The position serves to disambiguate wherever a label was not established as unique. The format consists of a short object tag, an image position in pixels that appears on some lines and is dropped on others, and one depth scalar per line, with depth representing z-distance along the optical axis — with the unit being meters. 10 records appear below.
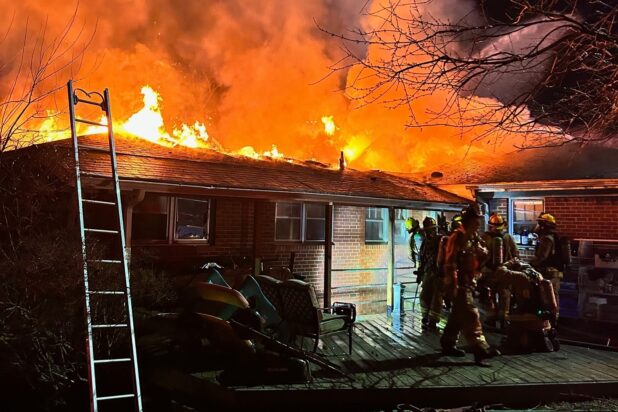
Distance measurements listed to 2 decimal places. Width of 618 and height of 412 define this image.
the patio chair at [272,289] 5.96
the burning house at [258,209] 6.69
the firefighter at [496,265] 7.74
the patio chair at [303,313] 5.46
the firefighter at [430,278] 7.61
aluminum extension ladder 3.83
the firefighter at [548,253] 8.05
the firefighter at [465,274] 6.18
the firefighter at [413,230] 9.21
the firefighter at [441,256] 6.40
